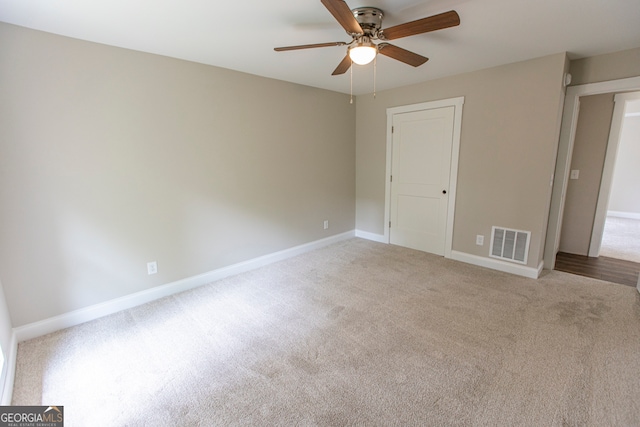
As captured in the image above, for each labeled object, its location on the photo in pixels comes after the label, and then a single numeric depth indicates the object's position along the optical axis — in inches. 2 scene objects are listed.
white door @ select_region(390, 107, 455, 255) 145.3
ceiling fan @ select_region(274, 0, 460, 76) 61.1
